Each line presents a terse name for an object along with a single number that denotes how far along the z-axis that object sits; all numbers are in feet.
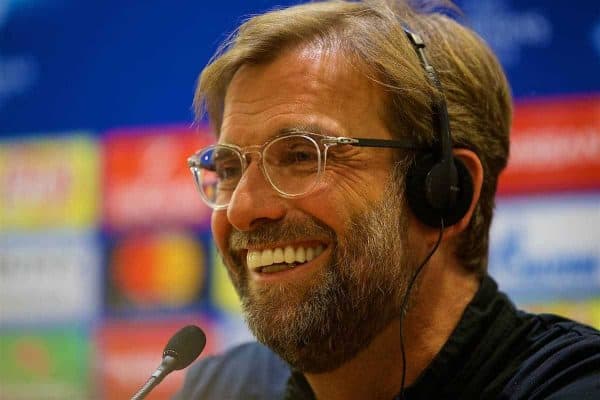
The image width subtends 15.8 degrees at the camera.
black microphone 4.92
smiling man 5.01
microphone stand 4.78
